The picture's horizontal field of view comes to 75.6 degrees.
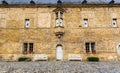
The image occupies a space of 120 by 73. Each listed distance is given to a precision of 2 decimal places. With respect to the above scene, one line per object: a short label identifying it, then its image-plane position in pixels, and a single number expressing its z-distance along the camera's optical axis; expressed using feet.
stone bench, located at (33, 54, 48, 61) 32.26
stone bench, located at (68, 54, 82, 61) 32.21
